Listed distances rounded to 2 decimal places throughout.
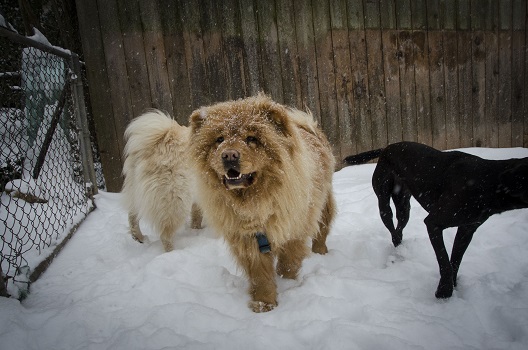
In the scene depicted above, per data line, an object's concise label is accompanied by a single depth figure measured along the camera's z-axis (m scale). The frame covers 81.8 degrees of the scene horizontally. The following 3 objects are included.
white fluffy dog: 2.74
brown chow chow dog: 1.93
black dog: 1.68
